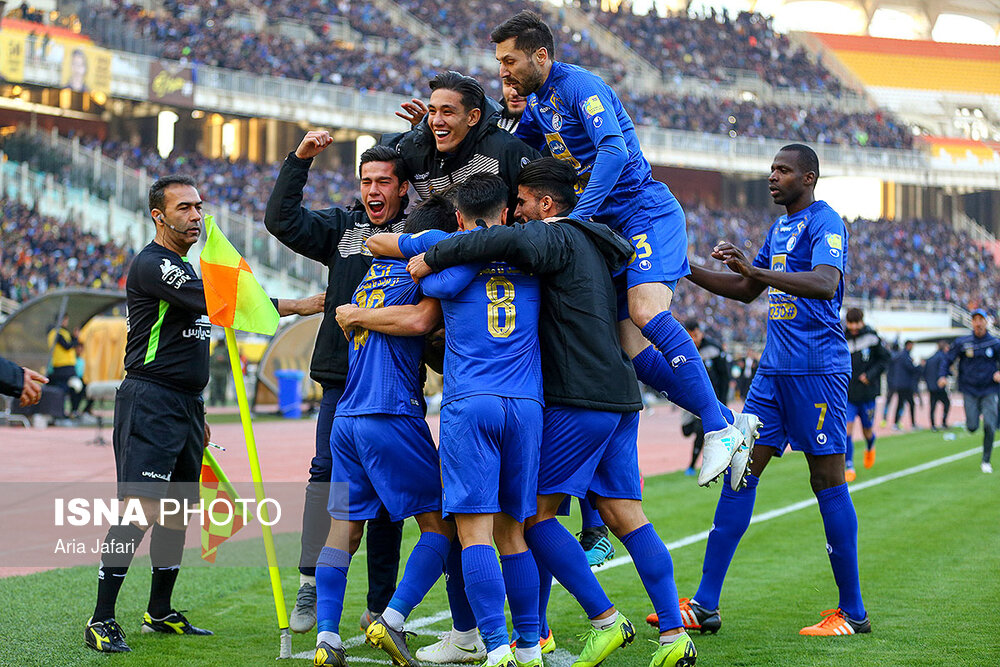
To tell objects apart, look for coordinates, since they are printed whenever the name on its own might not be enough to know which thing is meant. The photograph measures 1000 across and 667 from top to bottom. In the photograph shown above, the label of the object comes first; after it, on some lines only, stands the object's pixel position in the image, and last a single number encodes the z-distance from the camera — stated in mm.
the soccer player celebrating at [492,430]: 8422
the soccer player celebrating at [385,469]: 8875
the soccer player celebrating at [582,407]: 8742
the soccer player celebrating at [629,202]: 9531
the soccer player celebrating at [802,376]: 10547
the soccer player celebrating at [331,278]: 10297
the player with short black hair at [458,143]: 9836
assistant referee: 10352
